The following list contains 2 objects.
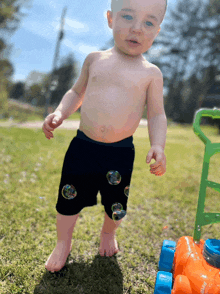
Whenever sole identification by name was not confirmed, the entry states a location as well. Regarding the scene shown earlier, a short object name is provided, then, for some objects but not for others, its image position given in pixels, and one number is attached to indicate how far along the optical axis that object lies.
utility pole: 8.83
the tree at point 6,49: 12.12
